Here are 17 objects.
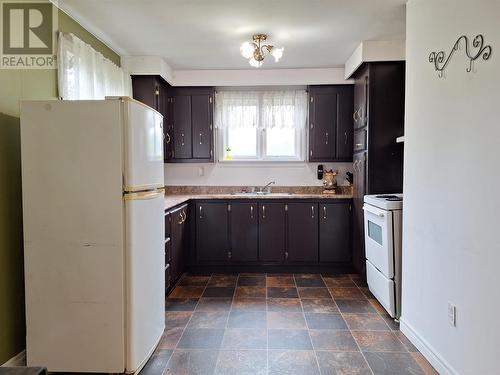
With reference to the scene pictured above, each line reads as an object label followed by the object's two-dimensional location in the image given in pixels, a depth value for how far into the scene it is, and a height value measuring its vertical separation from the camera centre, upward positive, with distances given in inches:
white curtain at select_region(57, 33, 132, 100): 99.2 +35.2
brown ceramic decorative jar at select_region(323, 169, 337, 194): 171.6 -3.0
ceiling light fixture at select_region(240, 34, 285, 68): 115.0 +44.6
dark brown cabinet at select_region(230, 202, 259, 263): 158.4 -26.3
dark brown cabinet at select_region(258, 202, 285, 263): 158.1 -26.3
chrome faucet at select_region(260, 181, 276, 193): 179.3 -5.1
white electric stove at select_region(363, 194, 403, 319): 104.6 -23.2
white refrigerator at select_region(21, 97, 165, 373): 74.6 -13.1
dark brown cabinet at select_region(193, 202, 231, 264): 159.0 -26.3
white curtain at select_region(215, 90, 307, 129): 173.5 +35.6
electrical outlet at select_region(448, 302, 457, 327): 73.2 -30.7
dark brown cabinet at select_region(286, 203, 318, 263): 157.2 -26.7
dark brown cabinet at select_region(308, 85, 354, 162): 165.0 +26.8
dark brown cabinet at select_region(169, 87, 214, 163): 170.1 +29.5
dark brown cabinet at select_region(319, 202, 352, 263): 156.2 -26.1
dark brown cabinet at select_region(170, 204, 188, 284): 132.9 -26.9
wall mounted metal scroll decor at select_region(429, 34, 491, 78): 64.5 +26.3
